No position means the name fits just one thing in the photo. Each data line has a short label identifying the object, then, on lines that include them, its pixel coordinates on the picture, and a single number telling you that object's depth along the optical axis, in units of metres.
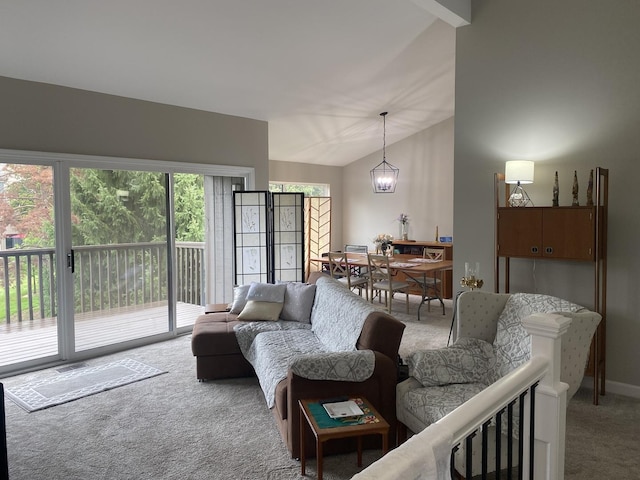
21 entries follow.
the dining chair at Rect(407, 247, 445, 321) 6.46
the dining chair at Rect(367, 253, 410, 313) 6.27
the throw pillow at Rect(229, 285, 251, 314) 4.49
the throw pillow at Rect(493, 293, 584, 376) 2.87
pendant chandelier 7.54
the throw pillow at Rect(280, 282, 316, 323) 4.32
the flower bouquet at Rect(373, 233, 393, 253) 7.76
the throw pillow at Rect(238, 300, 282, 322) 4.27
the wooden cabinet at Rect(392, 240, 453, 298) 7.39
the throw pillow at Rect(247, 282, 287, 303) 4.41
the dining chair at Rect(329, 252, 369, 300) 6.87
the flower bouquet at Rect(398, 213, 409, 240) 8.49
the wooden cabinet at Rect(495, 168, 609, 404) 3.51
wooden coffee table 2.30
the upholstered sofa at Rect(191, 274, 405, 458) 2.71
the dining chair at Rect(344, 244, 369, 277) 8.28
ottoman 3.90
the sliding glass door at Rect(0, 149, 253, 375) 4.21
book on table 2.46
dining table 6.18
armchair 2.65
